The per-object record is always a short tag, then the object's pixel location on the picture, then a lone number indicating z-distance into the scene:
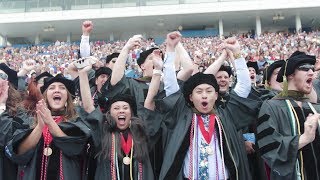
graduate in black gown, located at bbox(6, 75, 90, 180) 4.18
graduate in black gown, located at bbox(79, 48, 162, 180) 4.33
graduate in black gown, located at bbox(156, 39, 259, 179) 4.17
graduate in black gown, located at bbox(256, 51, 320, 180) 3.83
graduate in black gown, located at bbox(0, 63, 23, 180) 4.39
